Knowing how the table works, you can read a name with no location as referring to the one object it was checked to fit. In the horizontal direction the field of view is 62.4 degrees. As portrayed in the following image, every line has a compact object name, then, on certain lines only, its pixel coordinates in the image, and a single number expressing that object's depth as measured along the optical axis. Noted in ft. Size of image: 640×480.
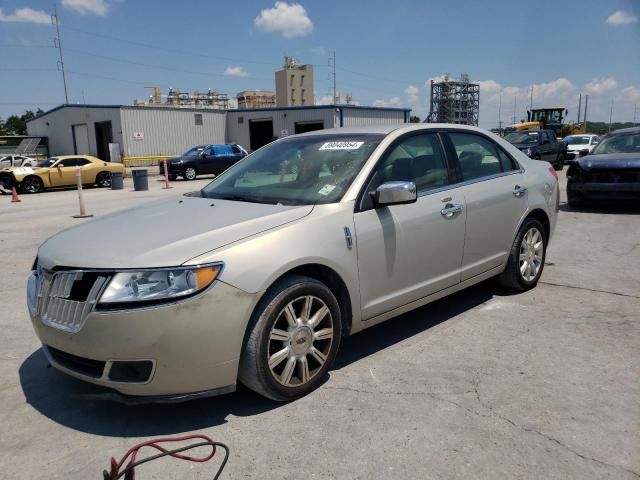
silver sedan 8.96
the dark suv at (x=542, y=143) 69.62
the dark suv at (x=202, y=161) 82.53
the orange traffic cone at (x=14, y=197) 57.03
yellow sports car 67.62
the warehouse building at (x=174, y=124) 118.93
